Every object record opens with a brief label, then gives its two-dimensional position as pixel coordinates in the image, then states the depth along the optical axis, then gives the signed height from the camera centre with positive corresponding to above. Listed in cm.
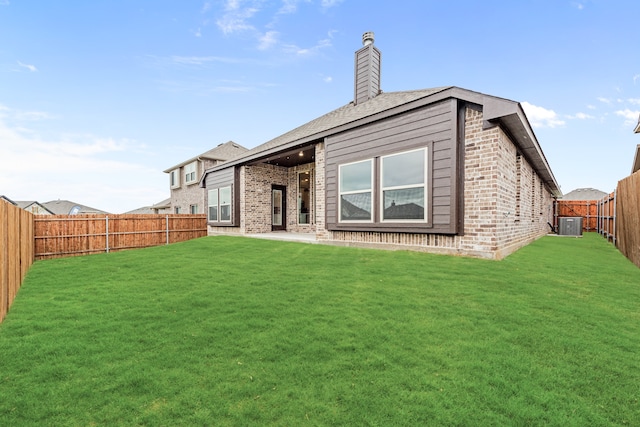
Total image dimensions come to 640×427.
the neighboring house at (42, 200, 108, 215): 3594 +14
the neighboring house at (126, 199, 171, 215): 3215 +17
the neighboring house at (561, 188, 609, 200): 3197 +189
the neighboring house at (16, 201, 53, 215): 2831 +21
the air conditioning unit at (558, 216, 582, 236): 1371 -81
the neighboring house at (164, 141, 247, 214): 2466 +307
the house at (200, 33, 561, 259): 593 +106
